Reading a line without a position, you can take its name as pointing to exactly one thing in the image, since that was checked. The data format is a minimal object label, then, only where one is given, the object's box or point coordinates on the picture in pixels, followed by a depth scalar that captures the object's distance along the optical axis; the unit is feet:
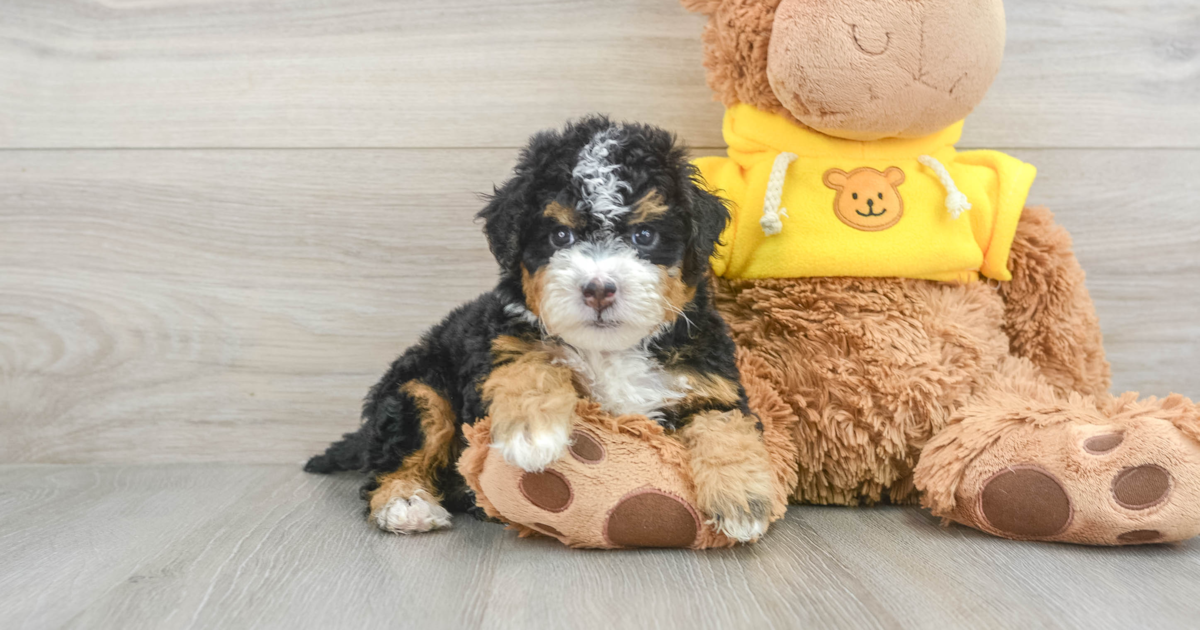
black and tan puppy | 2.69
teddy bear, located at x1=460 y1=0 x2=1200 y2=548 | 2.76
